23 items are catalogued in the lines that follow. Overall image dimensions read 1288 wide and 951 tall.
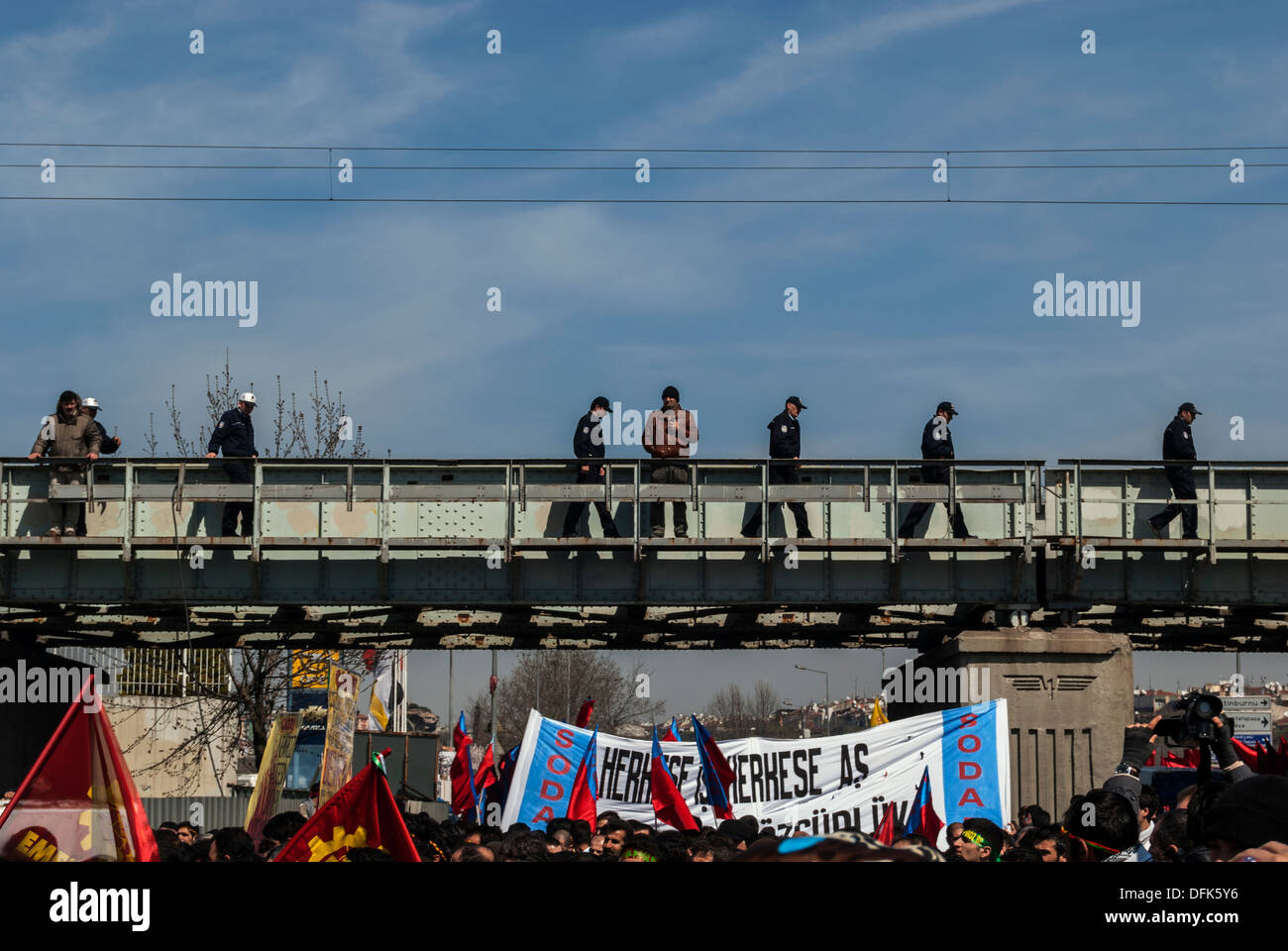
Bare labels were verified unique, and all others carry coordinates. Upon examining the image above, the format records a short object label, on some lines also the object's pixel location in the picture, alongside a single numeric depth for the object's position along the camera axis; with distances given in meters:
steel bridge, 22.45
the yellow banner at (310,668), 40.34
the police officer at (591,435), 21.97
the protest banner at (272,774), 15.84
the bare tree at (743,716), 164.00
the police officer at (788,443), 22.62
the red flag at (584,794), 13.93
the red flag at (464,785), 17.62
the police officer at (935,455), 22.55
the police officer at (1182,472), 22.66
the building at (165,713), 44.06
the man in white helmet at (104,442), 22.10
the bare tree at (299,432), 42.72
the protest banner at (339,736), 17.66
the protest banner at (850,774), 14.45
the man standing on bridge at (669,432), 21.53
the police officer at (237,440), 22.14
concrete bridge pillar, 23.14
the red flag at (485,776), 19.58
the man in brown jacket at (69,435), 22.16
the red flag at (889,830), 12.45
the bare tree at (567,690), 101.75
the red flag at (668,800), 13.09
